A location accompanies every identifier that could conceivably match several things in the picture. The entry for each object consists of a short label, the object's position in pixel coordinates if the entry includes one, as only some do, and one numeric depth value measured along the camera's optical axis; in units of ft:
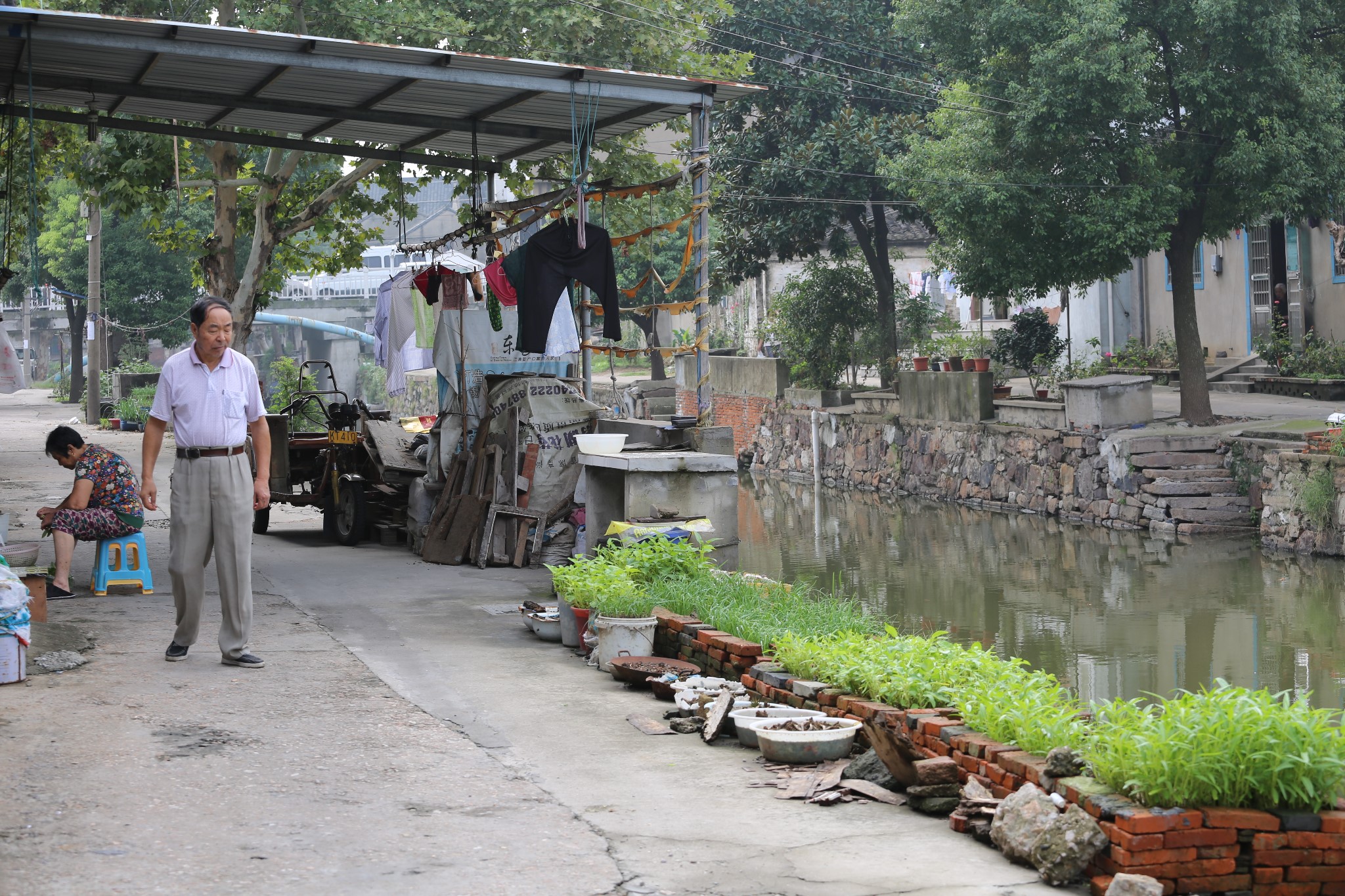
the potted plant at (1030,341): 92.94
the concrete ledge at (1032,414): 68.03
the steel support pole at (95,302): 104.12
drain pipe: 90.02
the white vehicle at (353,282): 205.26
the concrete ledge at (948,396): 74.59
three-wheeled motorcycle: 46.06
